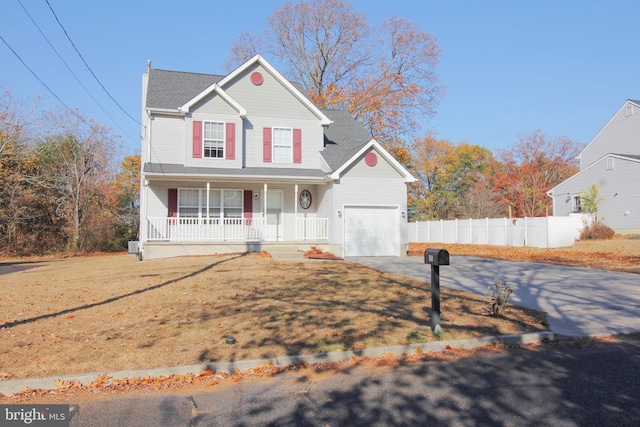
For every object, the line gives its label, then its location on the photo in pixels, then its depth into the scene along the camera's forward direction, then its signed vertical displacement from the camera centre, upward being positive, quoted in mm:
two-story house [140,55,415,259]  19141 +2103
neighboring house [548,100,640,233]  28494 +3424
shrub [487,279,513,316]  7605 -1238
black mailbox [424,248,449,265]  6336 -428
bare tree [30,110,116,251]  26922 +3171
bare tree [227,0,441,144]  34250 +12521
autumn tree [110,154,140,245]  32031 +2029
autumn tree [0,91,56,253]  24438 +1637
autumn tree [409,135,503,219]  49594 +5184
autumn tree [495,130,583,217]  47094 +5456
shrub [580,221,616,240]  25531 -305
